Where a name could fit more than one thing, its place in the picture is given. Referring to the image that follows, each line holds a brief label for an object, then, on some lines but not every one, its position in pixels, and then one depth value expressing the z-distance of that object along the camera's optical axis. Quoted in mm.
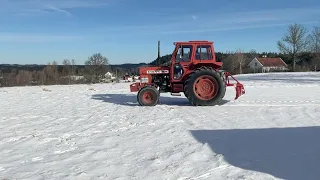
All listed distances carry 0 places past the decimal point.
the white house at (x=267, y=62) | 65127
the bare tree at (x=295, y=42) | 48006
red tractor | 9090
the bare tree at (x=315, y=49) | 44461
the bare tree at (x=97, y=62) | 45440
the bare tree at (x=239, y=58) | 50486
